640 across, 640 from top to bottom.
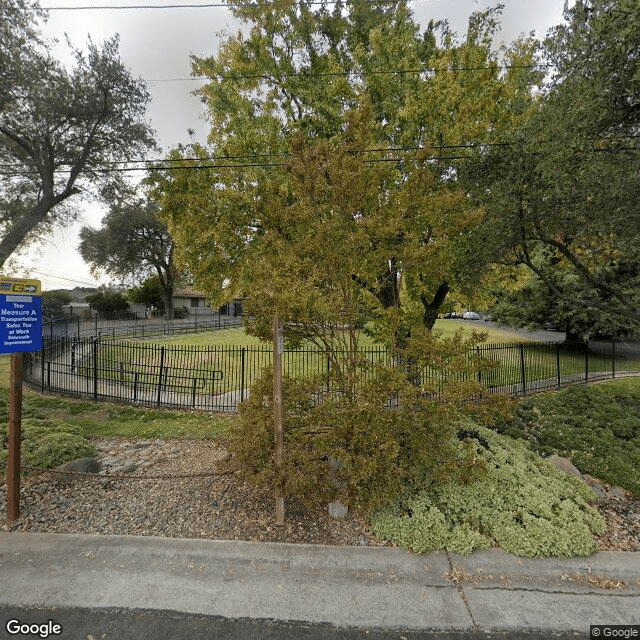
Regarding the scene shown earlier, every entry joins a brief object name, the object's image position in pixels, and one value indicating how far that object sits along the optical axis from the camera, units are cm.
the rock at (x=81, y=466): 496
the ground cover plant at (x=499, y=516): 355
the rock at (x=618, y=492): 480
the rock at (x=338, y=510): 406
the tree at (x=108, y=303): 4591
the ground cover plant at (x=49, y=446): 514
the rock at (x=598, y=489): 475
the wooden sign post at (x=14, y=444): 391
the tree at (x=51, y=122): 956
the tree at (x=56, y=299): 3818
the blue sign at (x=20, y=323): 377
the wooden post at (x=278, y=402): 388
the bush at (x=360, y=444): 381
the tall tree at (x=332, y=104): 785
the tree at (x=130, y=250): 4062
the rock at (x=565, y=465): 514
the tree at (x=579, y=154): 516
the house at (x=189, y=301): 5650
